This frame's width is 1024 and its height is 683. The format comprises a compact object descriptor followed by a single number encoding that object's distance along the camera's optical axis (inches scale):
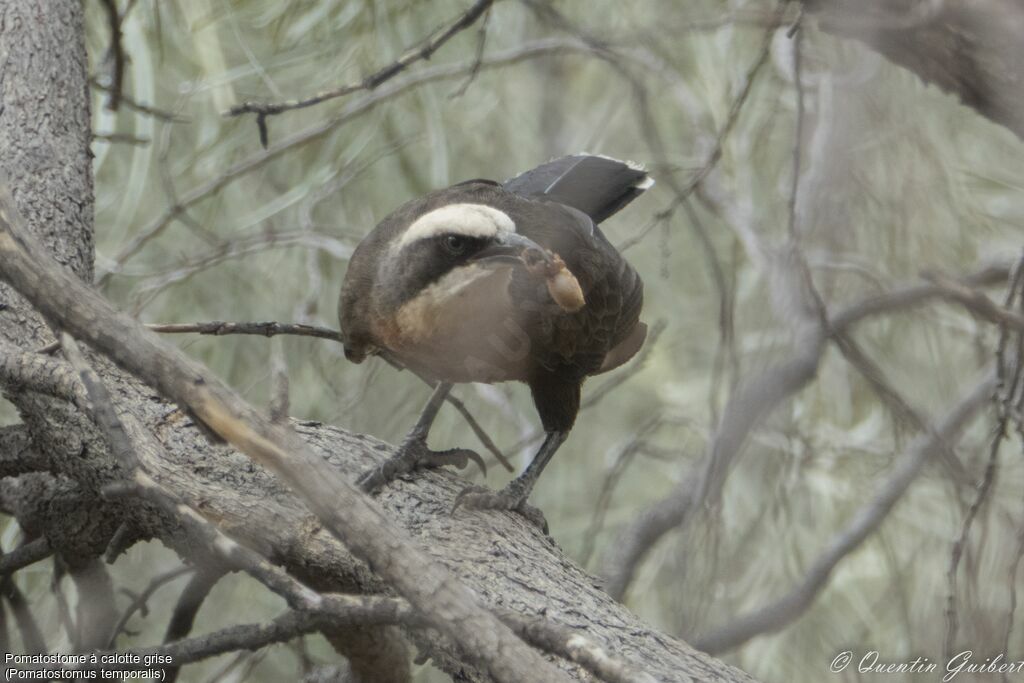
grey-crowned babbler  172.9
